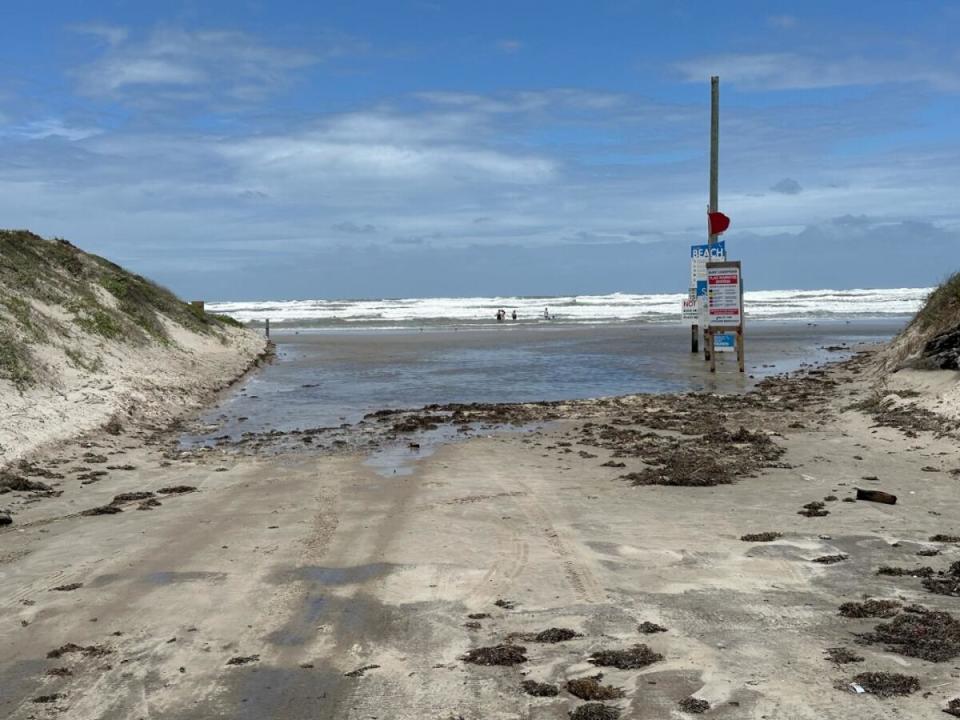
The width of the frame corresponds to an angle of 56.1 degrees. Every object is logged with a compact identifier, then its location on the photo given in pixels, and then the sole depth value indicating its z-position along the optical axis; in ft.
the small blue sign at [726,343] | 75.92
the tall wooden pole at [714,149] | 71.31
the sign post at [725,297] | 65.98
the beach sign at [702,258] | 71.05
